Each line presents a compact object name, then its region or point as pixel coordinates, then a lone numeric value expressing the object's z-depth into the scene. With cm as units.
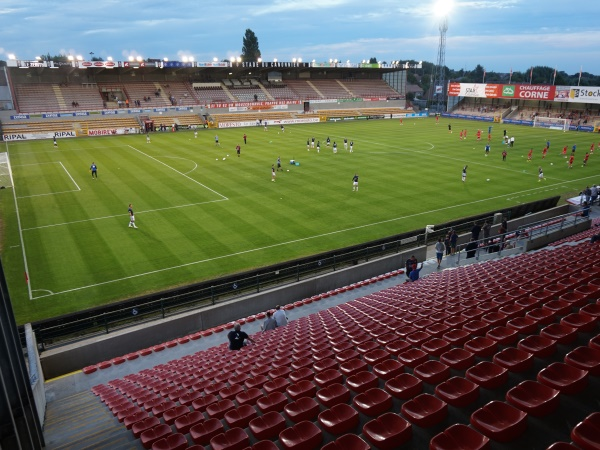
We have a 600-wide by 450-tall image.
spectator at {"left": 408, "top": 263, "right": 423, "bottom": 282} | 1792
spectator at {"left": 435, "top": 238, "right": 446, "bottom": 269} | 1966
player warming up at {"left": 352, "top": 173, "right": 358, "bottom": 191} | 3191
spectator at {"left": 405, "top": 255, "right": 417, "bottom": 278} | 1828
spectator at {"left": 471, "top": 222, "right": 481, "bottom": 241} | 2191
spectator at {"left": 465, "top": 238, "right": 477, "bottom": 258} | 2026
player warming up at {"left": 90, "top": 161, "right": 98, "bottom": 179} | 3613
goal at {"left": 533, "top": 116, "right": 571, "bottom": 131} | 6708
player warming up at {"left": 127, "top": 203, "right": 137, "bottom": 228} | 2488
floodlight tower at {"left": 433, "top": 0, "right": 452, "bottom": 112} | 9181
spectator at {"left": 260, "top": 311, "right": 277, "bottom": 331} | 1366
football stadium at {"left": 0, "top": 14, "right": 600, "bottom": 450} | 593
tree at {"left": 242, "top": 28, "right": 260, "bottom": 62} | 11631
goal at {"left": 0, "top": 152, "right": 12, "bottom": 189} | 3472
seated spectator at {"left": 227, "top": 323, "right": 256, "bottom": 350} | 1189
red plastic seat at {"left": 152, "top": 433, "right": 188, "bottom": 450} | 619
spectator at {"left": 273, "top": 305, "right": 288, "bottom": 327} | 1373
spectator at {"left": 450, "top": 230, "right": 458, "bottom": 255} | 2116
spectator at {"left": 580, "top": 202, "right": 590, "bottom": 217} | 2225
